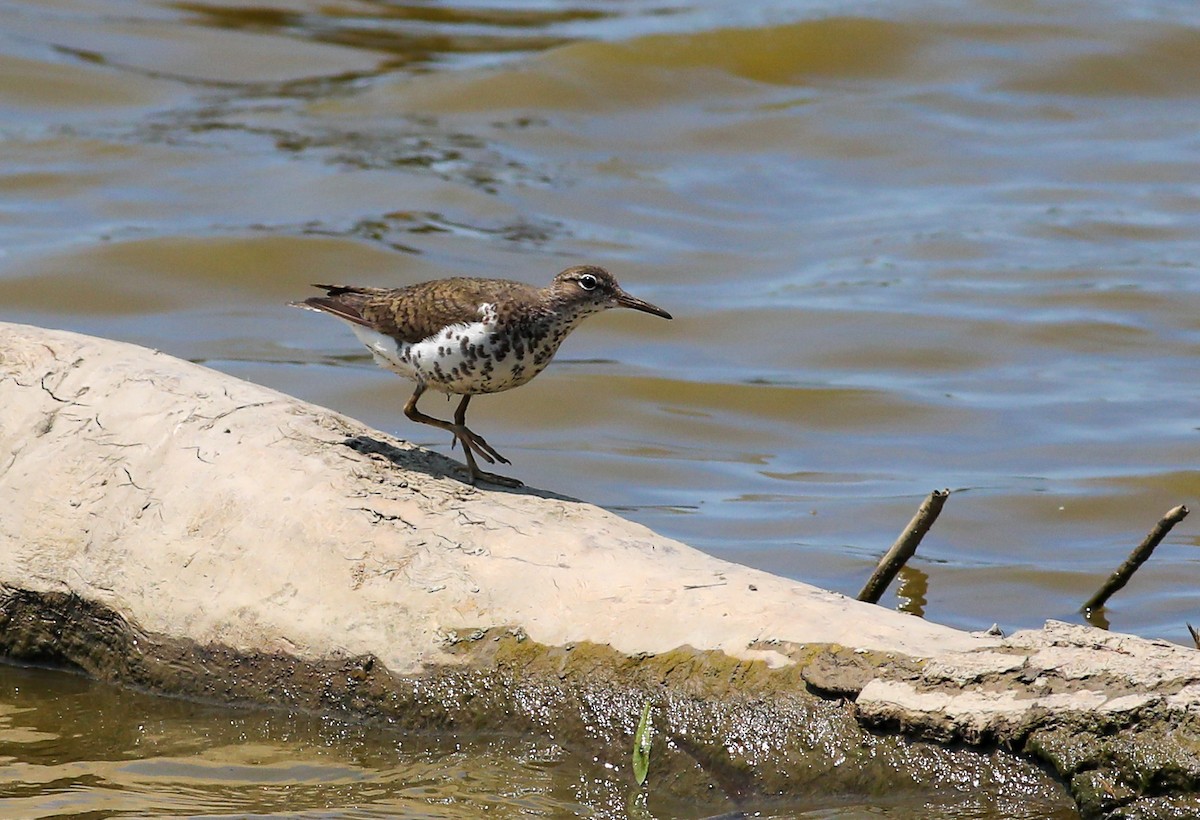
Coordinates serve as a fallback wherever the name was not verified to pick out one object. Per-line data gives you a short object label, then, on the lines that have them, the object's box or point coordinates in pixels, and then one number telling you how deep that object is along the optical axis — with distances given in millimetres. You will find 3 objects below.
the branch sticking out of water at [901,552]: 11906
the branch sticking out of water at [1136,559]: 11422
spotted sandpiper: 12727
